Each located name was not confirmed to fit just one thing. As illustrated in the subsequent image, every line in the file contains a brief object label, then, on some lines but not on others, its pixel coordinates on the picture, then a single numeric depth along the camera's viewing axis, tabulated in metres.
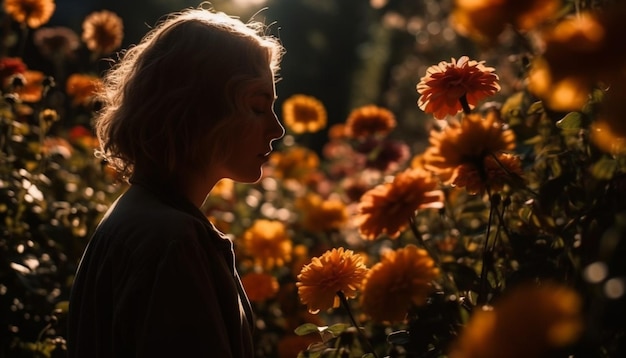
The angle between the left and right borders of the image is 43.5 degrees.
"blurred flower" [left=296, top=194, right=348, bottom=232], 2.99
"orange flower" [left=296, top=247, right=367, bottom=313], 1.36
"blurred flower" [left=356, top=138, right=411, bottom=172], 2.95
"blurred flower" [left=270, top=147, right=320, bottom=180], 3.78
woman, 1.26
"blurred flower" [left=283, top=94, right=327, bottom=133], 3.47
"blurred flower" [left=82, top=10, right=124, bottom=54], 2.96
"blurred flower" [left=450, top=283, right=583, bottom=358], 0.57
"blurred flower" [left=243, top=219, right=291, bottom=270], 2.65
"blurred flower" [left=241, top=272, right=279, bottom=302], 2.37
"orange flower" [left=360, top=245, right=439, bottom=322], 1.44
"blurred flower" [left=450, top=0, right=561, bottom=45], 0.79
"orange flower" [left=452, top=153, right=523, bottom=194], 1.33
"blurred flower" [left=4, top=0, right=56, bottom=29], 2.71
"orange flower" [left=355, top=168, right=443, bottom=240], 1.51
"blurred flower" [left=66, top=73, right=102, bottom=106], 3.06
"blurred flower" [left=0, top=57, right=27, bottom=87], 2.61
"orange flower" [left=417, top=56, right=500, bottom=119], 1.40
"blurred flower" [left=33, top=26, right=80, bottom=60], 3.19
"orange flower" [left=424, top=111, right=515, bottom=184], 1.28
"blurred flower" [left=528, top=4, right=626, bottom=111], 0.67
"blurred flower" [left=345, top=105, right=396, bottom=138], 2.90
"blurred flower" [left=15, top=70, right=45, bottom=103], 2.75
